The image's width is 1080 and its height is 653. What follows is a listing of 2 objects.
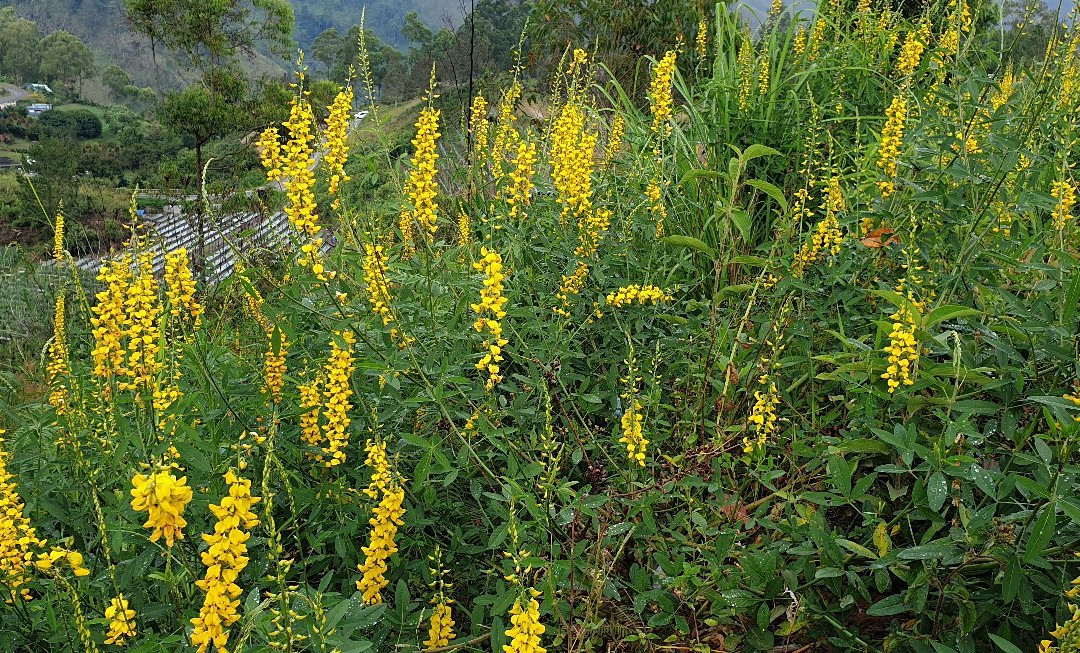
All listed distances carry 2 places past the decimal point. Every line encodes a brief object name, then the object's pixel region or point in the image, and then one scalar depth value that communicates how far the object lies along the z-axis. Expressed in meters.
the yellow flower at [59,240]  2.78
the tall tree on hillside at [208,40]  22.55
